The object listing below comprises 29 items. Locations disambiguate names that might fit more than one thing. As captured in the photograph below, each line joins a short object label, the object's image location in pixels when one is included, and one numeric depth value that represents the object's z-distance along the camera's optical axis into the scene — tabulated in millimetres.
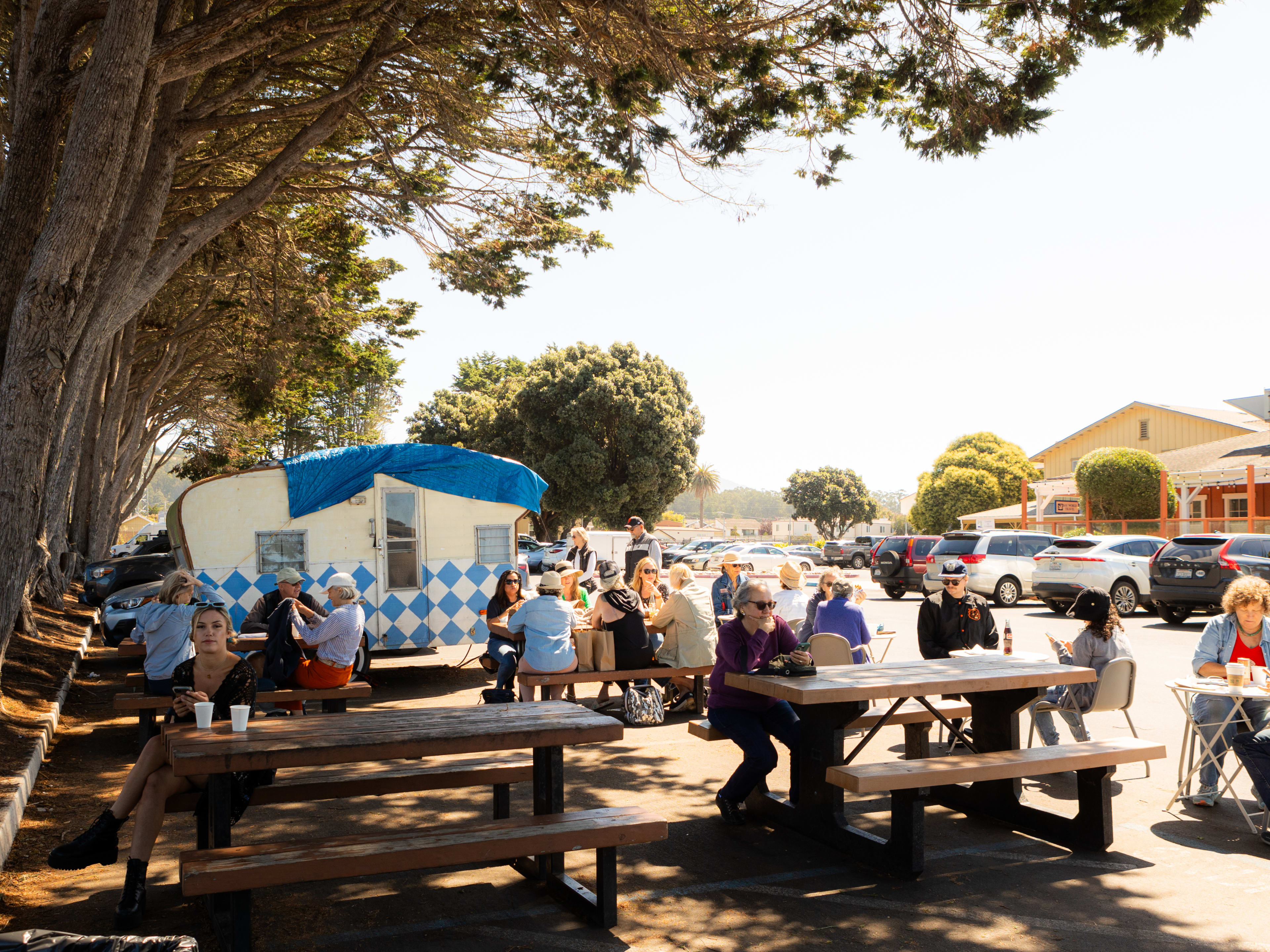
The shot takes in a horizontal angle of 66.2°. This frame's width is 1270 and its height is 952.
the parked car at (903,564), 25750
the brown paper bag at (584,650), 9156
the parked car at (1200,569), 17203
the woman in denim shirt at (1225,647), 6375
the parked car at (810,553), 56031
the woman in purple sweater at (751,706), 6121
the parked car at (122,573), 20688
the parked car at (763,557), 38731
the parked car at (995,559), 23359
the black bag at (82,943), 2795
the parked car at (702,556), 42938
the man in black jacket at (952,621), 8328
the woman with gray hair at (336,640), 7844
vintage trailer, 11453
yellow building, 44375
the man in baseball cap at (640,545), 13578
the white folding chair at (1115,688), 7176
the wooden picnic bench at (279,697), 7758
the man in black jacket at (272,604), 9430
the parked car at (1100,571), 19828
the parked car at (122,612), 15150
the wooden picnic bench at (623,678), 8664
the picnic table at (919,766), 5250
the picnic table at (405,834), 4066
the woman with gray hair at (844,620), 8836
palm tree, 133250
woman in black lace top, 4621
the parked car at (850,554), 50469
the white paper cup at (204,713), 4621
